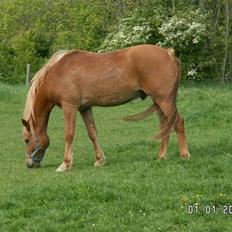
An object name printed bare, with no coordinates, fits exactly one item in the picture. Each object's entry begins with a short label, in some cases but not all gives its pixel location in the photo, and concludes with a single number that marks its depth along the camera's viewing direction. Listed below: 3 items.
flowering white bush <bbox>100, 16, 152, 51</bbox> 28.75
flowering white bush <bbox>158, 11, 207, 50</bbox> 27.48
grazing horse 9.22
